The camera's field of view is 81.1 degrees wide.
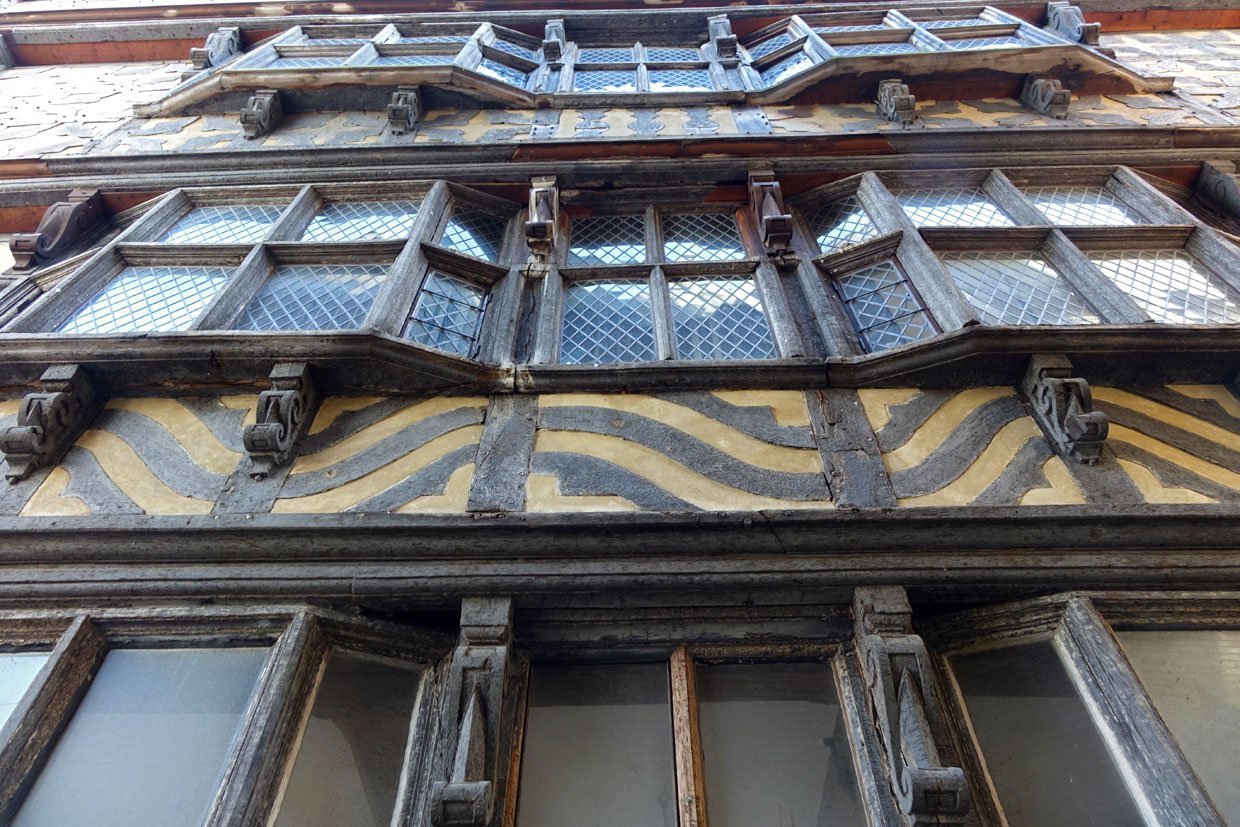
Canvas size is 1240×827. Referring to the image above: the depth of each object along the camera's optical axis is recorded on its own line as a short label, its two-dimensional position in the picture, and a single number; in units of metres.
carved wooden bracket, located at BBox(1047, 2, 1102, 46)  6.11
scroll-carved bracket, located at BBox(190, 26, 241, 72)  6.38
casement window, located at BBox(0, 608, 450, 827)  2.23
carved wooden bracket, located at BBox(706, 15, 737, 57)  6.77
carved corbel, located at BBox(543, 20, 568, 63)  6.80
